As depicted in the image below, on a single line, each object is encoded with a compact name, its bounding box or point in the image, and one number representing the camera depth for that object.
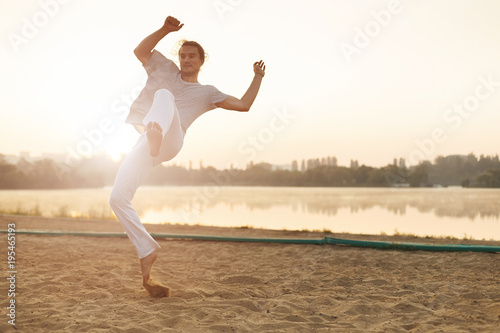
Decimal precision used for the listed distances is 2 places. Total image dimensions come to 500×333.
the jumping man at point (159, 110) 3.58
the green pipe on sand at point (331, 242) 5.91
